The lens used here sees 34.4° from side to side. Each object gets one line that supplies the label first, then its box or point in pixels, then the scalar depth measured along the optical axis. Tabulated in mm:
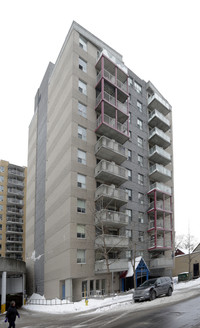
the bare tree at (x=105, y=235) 34634
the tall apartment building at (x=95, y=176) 34906
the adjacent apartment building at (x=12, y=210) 76625
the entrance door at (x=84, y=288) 33312
